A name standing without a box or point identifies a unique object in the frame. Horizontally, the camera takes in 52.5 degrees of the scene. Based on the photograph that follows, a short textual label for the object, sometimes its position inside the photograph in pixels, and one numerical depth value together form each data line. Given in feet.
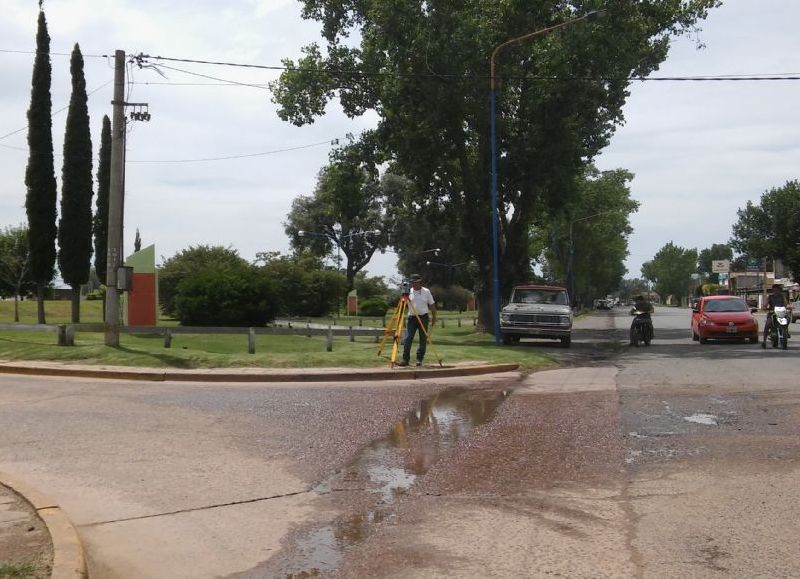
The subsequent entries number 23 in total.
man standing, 50.39
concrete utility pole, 55.83
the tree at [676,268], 586.45
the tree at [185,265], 134.62
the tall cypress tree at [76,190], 119.03
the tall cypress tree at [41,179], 112.98
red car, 81.30
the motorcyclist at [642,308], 80.89
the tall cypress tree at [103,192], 142.82
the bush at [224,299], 97.40
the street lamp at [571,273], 229.70
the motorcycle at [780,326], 69.05
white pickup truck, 79.97
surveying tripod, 50.21
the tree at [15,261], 162.09
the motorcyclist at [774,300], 69.82
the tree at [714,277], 543.76
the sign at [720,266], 441.68
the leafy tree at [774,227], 212.84
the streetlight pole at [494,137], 80.89
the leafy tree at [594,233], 245.45
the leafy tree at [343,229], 271.74
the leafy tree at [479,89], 87.71
